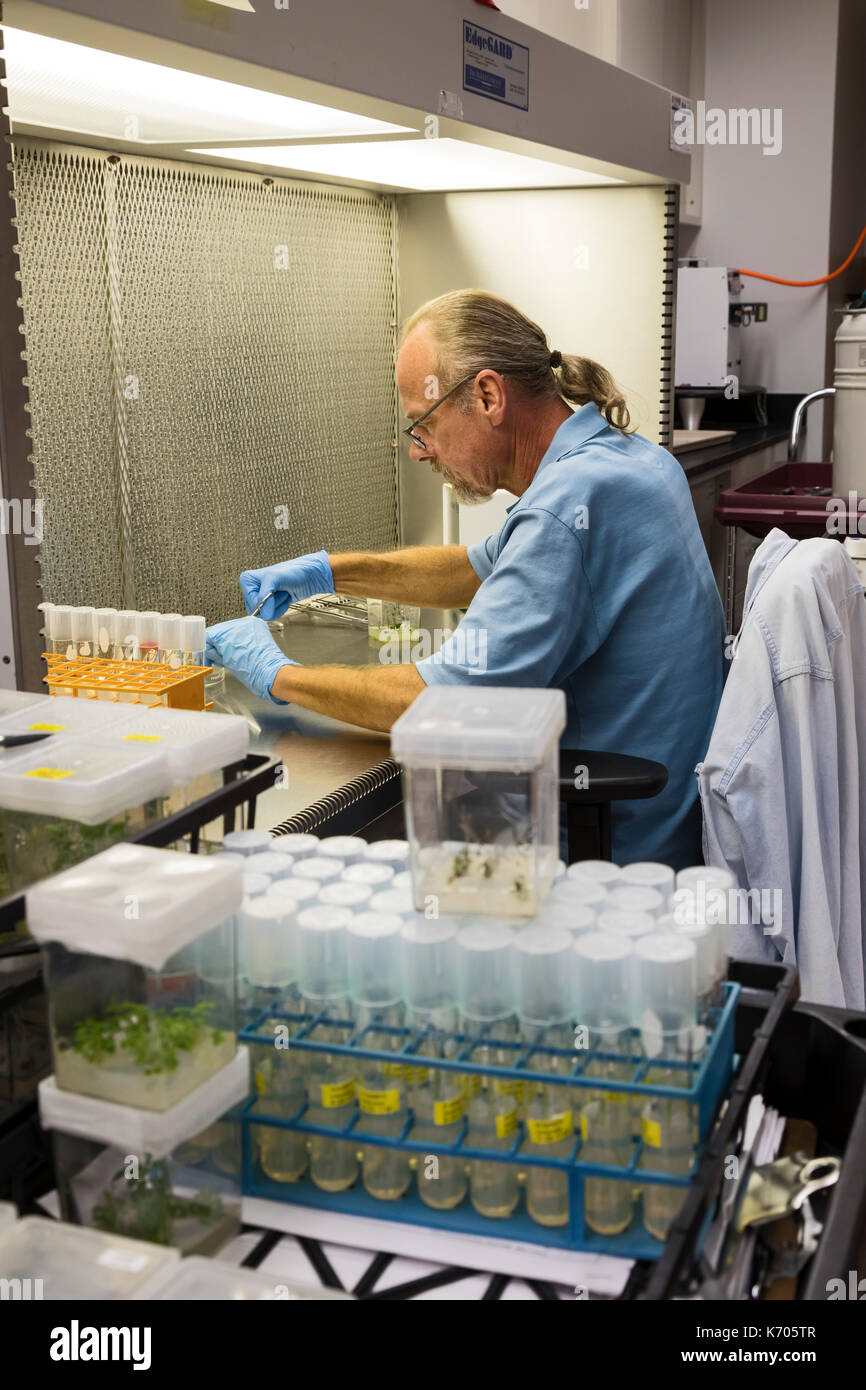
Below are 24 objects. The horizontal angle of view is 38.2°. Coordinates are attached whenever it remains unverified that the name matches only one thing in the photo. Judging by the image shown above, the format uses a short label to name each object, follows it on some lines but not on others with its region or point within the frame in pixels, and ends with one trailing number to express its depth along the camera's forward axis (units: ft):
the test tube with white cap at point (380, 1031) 2.98
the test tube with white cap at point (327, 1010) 3.04
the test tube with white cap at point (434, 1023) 2.94
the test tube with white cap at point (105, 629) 5.31
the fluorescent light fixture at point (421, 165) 6.44
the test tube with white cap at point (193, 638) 5.27
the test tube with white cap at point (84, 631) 5.32
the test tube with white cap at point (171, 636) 5.26
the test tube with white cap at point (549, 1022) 2.86
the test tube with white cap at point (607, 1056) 2.85
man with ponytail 5.75
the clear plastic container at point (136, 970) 2.51
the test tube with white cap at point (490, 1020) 2.91
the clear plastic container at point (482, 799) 2.93
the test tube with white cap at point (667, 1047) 2.81
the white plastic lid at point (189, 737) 3.43
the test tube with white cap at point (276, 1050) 3.08
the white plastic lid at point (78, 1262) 2.33
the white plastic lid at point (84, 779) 3.08
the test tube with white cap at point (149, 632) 5.29
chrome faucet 12.02
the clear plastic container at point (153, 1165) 2.60
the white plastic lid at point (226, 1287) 2.31
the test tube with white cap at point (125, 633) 5.28
